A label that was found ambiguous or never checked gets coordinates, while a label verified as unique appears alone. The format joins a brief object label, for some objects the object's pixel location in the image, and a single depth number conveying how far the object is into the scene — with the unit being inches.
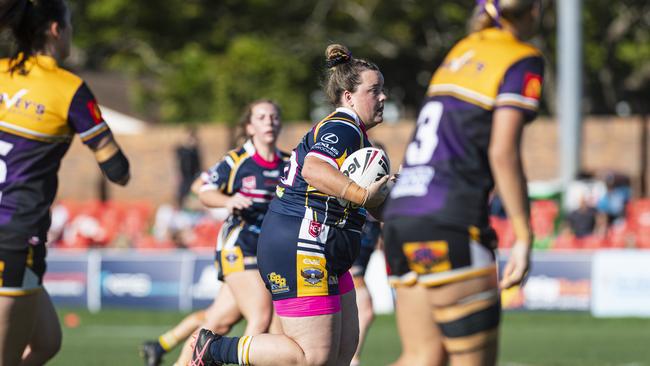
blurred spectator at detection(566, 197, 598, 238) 1523.1
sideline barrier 1264.8
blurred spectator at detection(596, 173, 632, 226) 1588.3
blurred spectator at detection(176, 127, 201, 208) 2060.8
